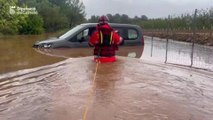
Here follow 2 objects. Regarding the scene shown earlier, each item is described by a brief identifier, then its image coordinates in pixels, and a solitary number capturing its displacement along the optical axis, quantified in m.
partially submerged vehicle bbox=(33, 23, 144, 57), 13.12
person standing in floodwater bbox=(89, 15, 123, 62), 9.37
